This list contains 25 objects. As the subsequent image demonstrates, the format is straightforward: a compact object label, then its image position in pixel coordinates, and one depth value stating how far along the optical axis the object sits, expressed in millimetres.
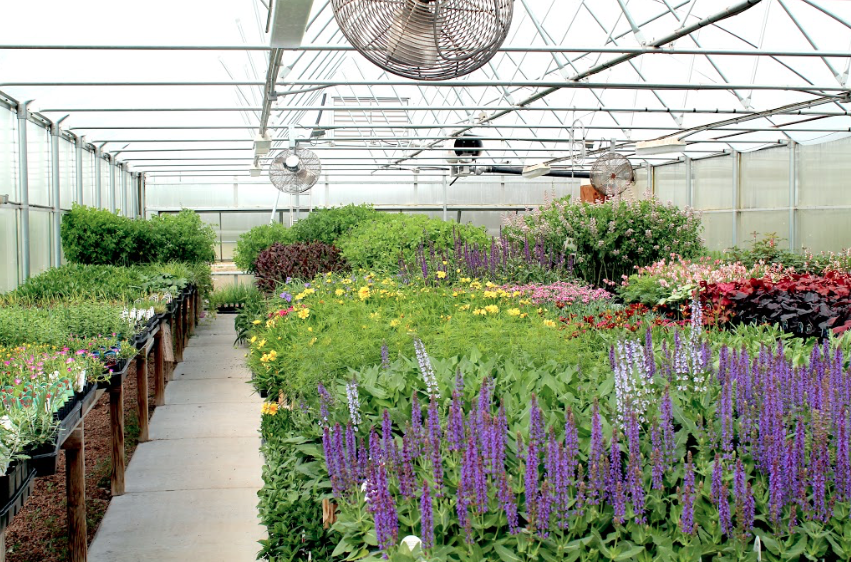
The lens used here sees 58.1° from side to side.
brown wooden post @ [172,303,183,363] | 8625
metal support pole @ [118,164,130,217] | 14258
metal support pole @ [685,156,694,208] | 17688
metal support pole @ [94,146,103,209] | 11594
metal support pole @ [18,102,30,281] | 7457
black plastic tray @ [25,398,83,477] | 2705
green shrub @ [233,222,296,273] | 11102
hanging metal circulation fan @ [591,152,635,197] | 10141
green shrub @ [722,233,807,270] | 9266
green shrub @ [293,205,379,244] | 10825
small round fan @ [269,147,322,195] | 9344
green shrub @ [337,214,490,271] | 7580
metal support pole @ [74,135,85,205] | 10200
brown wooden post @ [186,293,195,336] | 10257
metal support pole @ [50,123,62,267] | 8852
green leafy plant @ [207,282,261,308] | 13281
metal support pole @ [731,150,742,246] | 15875
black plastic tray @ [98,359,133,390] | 4145
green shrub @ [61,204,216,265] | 8977
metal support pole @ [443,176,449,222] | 19769
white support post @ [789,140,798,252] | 13906
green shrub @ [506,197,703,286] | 9000
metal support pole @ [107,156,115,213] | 12933
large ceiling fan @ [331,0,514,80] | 2355
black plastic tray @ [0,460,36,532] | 2410
